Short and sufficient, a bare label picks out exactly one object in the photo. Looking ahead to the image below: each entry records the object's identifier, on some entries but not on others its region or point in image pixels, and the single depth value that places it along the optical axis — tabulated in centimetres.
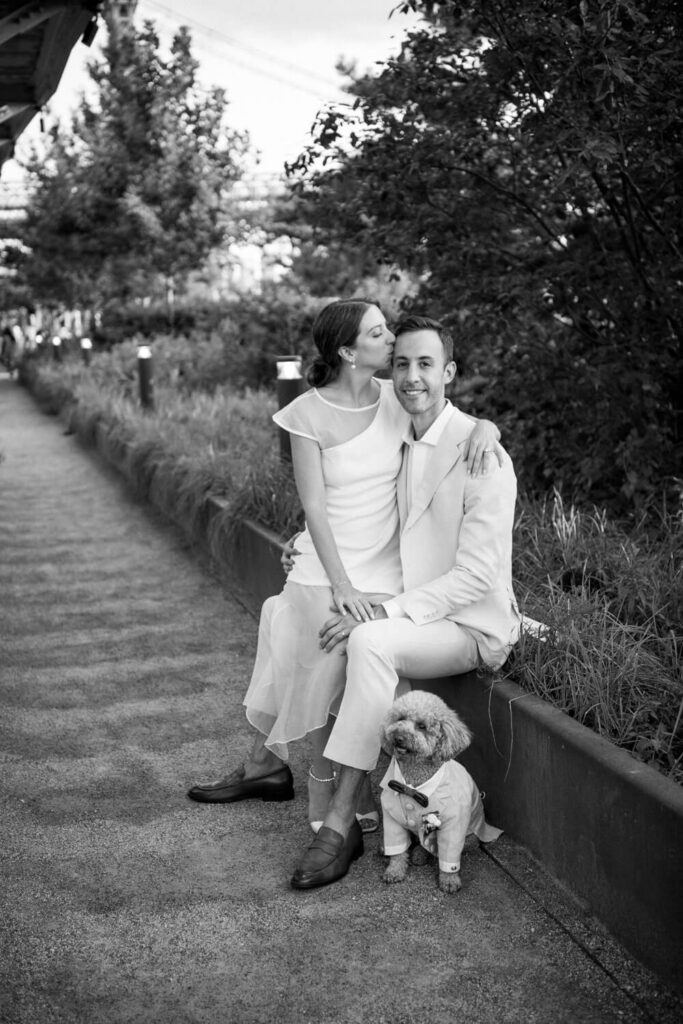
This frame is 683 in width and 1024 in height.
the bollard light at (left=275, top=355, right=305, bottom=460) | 805
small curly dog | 362
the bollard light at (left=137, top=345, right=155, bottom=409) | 1395
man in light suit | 383
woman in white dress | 423
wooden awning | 913
